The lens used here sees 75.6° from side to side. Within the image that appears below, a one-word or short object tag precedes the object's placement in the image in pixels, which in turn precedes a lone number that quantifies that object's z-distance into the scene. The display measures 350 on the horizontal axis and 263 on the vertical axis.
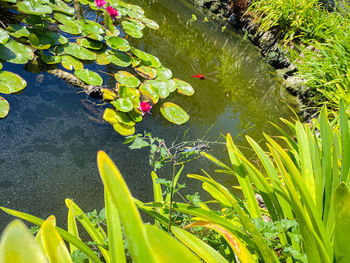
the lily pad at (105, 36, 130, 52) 2.62
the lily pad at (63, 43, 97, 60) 2.39
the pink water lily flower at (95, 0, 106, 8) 2.82
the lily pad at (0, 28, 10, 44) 1.96
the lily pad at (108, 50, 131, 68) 2.57
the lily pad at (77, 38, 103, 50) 2.57
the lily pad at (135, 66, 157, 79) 2.59
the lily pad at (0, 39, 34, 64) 2.02
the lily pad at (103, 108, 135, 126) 2.00
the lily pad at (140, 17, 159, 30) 3.61
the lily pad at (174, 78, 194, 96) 2.62
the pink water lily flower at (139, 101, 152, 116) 2.05
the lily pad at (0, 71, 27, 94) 1.82
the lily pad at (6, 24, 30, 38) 2.21
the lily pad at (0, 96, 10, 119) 1.66
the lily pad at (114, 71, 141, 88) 2.38
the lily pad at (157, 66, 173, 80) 2.65
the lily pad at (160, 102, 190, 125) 2.22
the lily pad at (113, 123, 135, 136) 1.96
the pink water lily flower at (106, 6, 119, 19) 2.73
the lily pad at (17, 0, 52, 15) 2.25
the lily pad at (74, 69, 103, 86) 2.19
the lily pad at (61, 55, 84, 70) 2.29
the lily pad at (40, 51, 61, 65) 2.19
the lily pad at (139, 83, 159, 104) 2.32
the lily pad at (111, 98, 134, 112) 2.01
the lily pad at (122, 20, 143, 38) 3.13
